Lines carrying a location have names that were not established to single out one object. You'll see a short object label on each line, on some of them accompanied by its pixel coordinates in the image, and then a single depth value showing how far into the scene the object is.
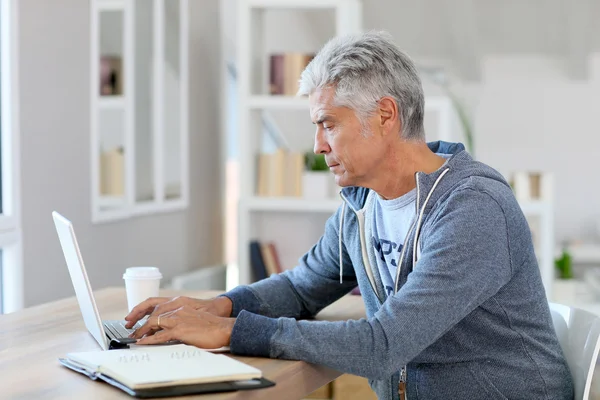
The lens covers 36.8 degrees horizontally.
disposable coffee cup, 1.80
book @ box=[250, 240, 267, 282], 3.96
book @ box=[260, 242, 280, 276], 3.99
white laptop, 1.47
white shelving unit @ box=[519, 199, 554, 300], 4.30
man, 1.45
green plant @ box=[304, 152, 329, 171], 4.07
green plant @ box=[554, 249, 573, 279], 5.29
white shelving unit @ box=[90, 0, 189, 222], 3.29
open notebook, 1.23
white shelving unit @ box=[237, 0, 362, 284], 3.95
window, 2.68
